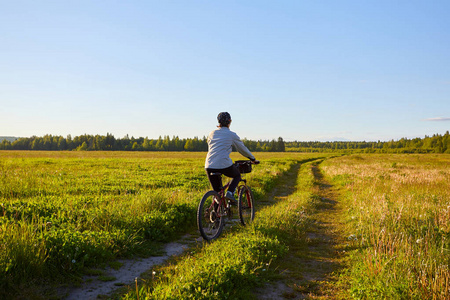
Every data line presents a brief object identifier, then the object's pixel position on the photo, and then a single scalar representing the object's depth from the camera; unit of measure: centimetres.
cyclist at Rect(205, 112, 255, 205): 705
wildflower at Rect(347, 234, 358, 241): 683
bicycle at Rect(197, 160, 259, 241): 683
